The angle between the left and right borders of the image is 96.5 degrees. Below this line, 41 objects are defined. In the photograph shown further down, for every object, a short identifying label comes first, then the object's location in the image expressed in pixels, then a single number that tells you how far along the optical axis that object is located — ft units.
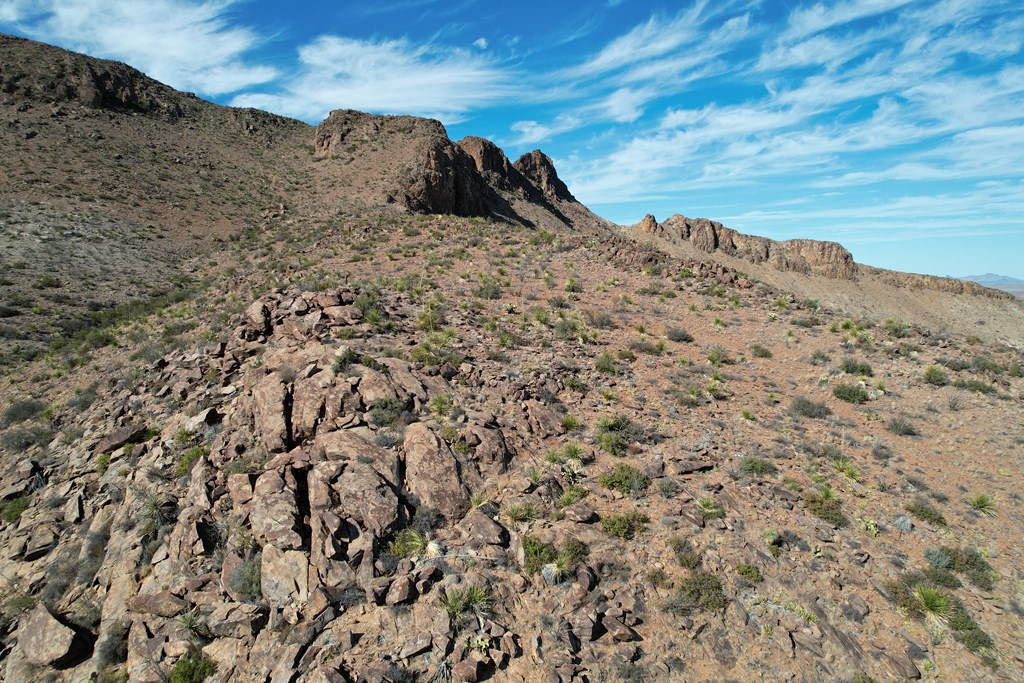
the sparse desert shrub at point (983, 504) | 27.84
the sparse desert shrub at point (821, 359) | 47.60
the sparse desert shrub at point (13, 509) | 33.06
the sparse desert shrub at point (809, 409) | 38.78
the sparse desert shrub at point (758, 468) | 30.81
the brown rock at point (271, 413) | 31.17
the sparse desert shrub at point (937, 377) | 42.56
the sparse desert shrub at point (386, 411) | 31.99
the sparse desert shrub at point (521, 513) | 26.35
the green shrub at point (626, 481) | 28.78
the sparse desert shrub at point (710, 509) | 27.14
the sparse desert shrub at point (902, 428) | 35.91
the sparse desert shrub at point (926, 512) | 27.04
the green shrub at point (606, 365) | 43.19
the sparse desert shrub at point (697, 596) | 22.53
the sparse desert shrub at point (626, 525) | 25.94
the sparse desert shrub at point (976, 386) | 40.65
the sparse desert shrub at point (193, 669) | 20.27
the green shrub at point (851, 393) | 41.09
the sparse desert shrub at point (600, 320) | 53.67
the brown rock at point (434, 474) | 27.07
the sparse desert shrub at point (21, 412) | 46.50
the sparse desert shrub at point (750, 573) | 23.77
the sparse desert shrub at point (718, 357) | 47.37
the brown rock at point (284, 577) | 22.53
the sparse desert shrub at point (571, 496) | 27.48
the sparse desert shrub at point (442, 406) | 33.22
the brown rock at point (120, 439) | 36.11
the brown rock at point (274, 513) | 24.32
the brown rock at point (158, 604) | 22.93
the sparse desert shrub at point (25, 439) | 41.68
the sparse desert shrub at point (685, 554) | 24.36
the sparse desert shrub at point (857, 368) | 45.03
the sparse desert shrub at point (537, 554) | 23.97
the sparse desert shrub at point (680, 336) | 52.54
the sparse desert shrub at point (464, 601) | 21.58
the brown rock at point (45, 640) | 22.80
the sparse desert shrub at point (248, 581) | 22.90
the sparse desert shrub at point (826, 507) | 26.94
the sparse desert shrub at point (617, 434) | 32.65
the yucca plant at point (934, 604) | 21.94
